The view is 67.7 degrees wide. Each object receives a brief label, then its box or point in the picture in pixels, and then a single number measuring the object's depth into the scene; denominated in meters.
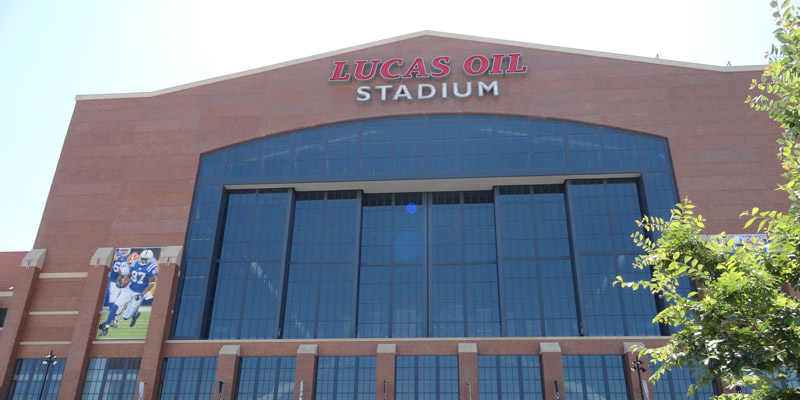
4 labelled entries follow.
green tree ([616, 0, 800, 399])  14.56
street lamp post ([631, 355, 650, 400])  42.78
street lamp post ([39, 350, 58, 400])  45.99
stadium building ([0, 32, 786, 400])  51.50
